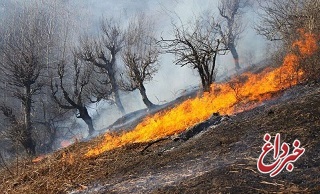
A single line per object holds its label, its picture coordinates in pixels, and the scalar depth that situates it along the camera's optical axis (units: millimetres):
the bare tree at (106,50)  33406
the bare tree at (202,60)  17038
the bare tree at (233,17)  42500
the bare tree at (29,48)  25891
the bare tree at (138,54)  30266
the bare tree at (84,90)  29994
